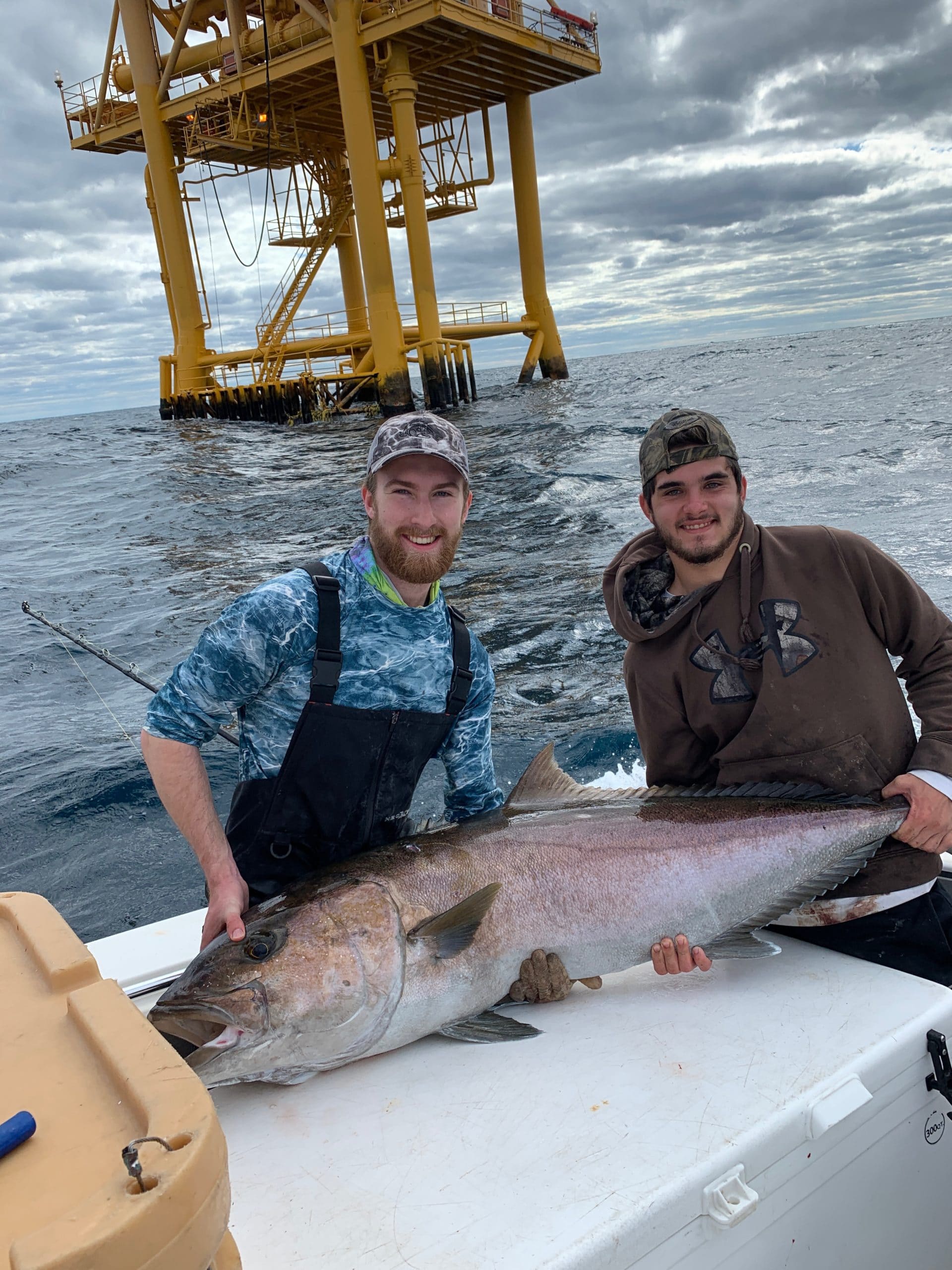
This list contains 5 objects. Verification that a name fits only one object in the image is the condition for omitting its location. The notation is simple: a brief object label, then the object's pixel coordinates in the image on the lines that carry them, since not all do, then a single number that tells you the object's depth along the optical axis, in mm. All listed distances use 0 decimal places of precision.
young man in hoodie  2771
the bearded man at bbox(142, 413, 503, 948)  2756
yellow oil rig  22969
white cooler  1639
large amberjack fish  2162
